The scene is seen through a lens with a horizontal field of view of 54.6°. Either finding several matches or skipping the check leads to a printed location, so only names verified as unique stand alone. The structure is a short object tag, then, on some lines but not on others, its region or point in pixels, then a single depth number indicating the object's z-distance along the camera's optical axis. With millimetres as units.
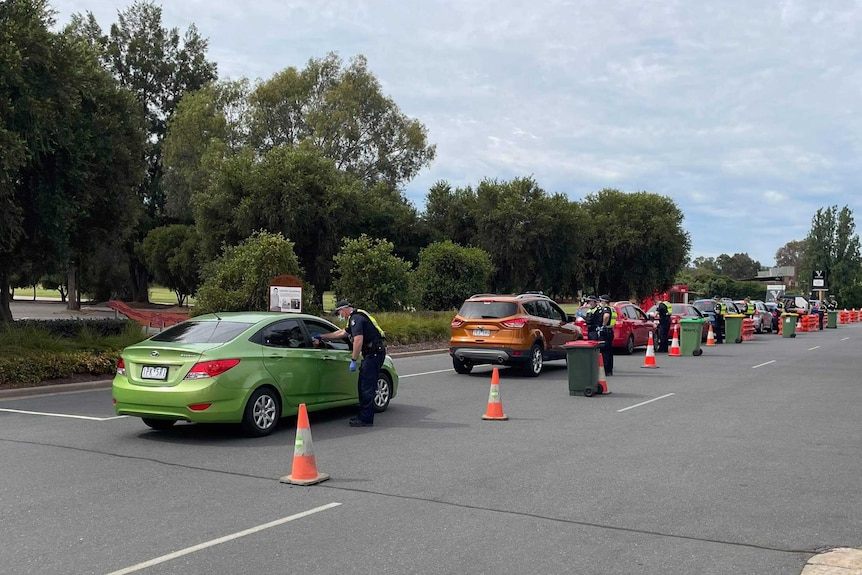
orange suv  17391
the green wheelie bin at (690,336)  25141
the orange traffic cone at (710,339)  30125
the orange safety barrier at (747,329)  35188
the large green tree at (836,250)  104562
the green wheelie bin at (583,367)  14438
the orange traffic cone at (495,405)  11605
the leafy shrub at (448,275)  35812
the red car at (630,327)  24266
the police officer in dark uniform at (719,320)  32406
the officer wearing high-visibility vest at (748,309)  39453
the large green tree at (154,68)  57625
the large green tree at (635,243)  55094
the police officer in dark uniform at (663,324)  25125
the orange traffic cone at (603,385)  14693
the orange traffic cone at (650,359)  20297
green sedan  9477
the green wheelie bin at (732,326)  32375
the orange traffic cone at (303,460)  7598
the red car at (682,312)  28875
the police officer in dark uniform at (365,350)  10875
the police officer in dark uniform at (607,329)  17669
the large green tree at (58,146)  17781
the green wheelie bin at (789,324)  38812
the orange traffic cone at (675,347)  24172
